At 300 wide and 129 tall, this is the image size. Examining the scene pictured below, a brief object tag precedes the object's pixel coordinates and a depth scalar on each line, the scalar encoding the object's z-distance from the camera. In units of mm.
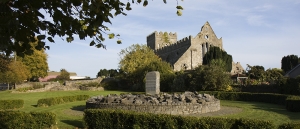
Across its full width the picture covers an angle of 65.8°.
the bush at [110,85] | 38119
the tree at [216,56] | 41797
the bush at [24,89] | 32785
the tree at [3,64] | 24131
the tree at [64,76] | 65716
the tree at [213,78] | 24345
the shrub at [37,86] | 34680
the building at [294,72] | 31764
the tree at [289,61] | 49231
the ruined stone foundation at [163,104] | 13080
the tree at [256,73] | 31489
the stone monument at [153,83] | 19790
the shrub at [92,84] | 38938
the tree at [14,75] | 35659
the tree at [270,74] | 31250
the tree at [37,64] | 46425
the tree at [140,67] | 31445
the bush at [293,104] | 13896
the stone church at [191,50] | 46742
